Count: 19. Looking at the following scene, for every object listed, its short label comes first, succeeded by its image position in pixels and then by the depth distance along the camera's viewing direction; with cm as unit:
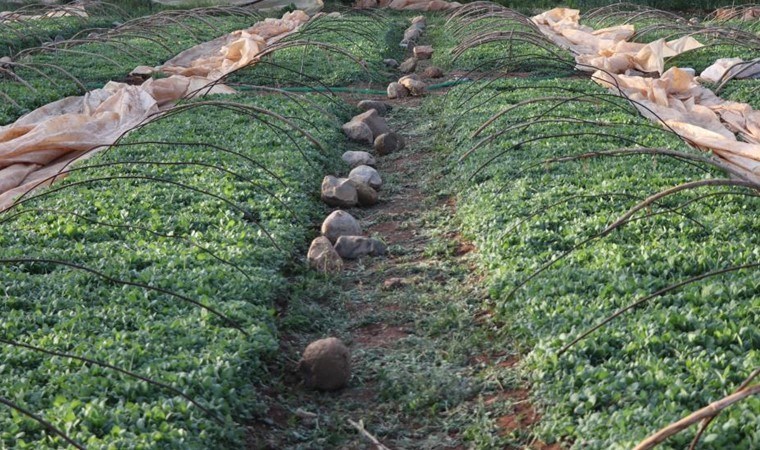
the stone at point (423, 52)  1791
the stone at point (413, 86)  1393
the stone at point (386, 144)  1064
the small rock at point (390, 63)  1656
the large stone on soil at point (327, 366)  515
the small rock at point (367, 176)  905
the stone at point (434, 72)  1522
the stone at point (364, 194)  869
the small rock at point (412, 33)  2025
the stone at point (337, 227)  758
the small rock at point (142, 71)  1460
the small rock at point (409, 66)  1622
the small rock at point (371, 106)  1252
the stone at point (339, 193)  845
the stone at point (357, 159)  995
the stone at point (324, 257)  682
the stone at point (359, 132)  1095
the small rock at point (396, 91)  1384
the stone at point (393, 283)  660
